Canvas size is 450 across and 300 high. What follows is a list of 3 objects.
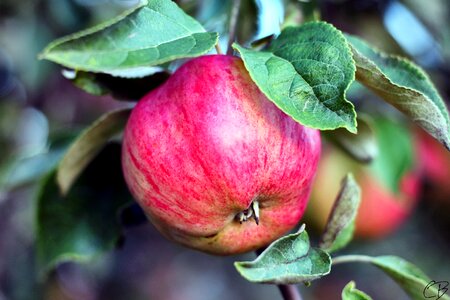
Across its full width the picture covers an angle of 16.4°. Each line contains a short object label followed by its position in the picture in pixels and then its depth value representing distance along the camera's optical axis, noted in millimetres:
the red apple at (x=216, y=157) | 530
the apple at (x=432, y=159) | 995
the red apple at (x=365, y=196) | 821
